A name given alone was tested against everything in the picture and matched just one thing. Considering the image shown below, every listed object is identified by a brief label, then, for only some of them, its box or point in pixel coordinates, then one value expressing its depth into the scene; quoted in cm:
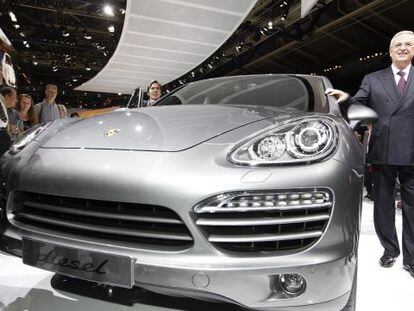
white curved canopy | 820
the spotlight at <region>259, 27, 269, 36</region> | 1296
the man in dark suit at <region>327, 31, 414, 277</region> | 263
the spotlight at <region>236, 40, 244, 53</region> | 1417
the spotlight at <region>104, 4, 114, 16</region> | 1009
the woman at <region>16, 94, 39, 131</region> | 532
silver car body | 131
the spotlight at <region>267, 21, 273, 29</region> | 1198
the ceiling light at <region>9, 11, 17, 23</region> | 1117
